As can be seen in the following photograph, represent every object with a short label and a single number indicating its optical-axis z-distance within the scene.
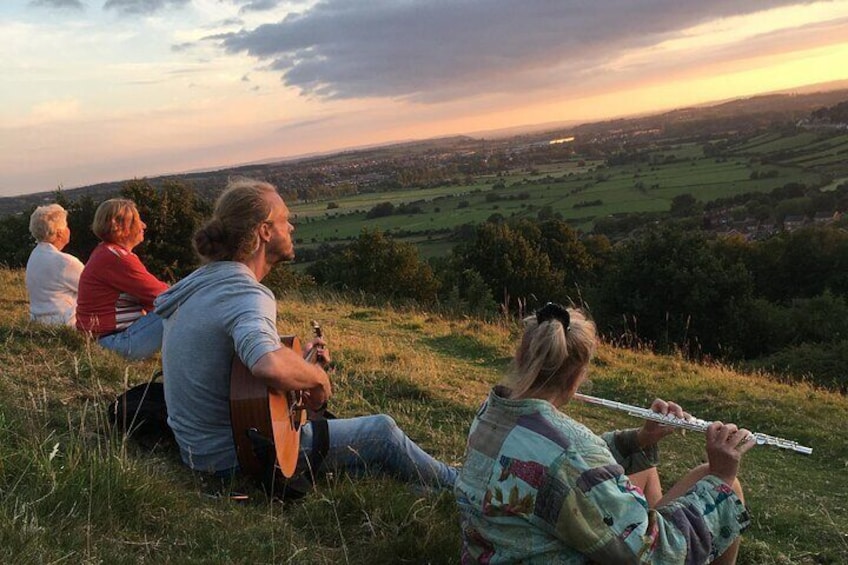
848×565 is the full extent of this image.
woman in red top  5.67
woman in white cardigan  6.46
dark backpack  3.78
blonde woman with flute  2.01
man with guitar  3.07
